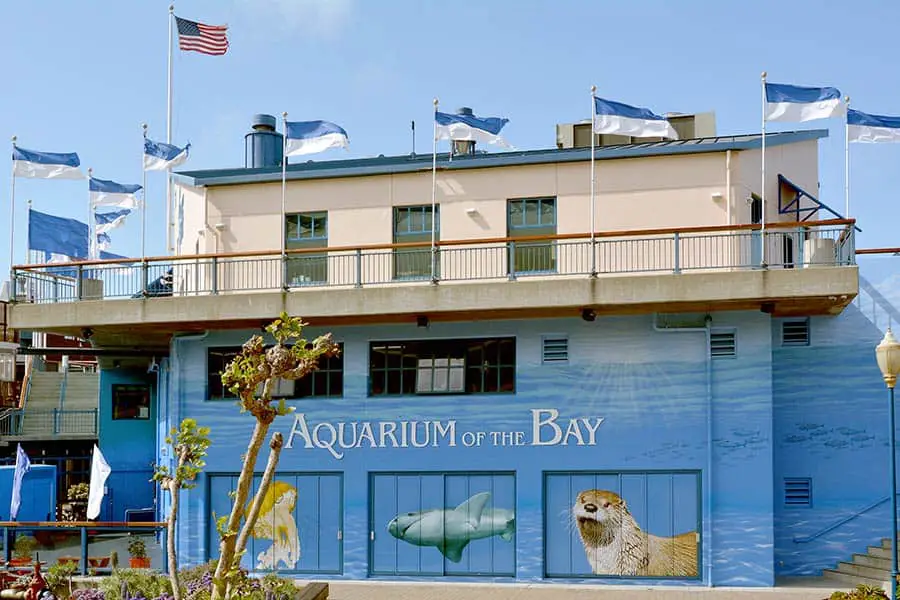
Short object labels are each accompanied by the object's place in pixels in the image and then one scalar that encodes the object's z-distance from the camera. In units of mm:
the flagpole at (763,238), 21984
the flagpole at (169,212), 27484
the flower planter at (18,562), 23762
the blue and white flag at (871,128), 22828
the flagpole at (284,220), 24420
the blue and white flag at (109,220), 30609
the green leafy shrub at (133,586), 18266
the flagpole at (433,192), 23438
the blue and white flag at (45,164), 26453
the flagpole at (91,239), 30358
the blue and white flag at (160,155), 26000
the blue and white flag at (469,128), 24016
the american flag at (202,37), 28797
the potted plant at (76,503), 31859
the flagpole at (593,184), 22781
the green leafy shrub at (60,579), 20672
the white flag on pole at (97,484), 24312
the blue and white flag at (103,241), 33038
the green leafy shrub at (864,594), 16469
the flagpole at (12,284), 25466
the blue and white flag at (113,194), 27839
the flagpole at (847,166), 23122
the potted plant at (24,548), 25297
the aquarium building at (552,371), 22969
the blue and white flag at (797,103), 22047
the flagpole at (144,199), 27228
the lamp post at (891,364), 17234
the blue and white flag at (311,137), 24500
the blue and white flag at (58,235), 27062
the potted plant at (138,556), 24281
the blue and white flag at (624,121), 23094
